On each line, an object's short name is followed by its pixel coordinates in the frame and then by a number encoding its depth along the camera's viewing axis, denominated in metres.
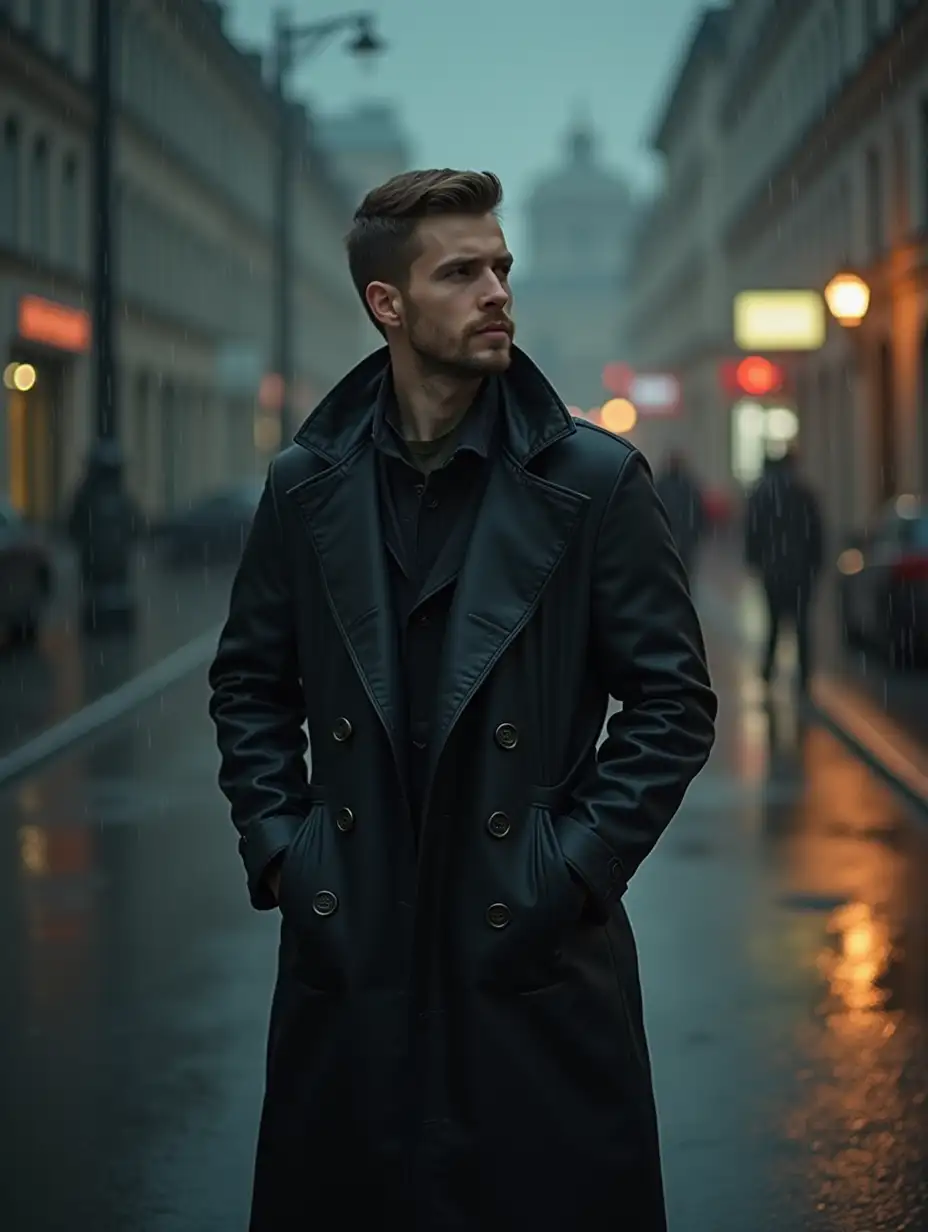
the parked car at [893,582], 19.50
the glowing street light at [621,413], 72.75
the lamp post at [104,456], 21.00
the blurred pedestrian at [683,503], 27.06
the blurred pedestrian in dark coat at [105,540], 22.80
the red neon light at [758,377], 45.58
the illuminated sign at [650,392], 75.62
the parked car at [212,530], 41.19
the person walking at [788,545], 17.50
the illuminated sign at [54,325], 40.06
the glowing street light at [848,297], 21.45
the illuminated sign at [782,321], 38.75
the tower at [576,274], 173.62
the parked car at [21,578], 21.30
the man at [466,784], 3.13
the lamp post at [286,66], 35.12
